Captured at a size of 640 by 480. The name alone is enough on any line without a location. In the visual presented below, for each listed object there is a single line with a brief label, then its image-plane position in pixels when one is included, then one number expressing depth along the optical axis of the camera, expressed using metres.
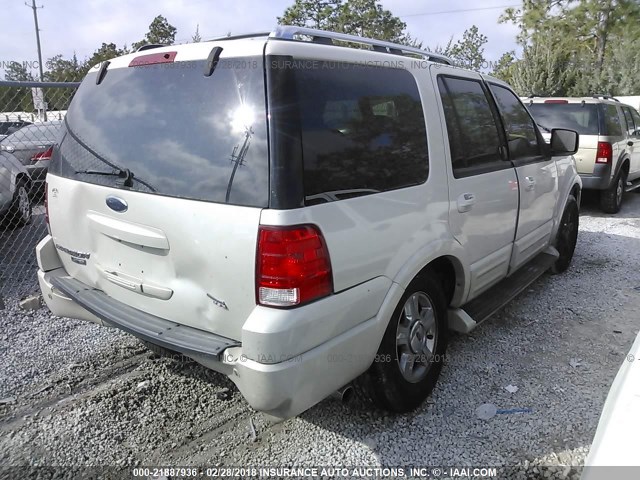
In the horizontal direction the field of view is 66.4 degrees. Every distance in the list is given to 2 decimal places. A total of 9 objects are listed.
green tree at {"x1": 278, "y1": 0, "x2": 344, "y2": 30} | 28.69
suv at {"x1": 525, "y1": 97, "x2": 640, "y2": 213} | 7.71
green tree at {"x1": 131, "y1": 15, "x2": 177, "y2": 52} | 32.12
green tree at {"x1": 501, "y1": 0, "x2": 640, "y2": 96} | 18.30
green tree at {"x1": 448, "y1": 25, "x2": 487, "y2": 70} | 32.60
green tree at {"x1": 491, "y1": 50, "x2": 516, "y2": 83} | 25.81
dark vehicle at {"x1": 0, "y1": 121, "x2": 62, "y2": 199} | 6.87
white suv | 2.03
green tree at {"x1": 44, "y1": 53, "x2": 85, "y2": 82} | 22.72
